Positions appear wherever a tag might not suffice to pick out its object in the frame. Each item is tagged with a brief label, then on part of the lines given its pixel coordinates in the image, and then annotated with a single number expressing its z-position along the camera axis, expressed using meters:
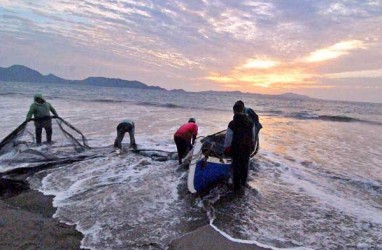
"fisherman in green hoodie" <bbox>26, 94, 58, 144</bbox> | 10.15
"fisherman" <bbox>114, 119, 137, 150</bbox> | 11.27
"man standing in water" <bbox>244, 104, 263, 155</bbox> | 9.79
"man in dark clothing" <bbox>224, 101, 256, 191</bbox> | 6.88
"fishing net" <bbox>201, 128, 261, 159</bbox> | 7.85
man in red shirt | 9.23
